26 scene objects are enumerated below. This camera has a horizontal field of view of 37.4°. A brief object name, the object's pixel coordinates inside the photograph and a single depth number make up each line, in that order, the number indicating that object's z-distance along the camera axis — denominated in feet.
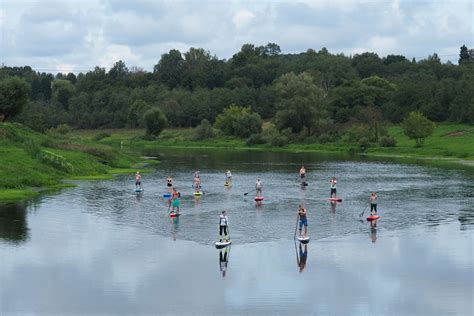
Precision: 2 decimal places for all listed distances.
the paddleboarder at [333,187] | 209.36
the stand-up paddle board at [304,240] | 142.51
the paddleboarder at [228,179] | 256.40
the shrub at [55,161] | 278.22
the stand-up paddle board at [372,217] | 172.55
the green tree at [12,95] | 349.20
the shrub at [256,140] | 556.10
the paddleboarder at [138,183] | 239.21
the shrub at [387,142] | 467.93
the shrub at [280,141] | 531.91
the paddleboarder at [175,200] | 179.83
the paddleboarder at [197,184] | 229.39
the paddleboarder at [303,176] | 259.21
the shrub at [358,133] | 495.00
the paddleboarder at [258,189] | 217.05
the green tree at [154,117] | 642.63
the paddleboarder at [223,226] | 141.28
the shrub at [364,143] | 483.92
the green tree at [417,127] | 445.78
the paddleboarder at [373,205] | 173.06
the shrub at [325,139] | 524.52
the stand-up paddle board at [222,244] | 138.82
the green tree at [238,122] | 593.01
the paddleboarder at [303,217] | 146.72
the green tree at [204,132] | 629.10
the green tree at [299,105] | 528.63
